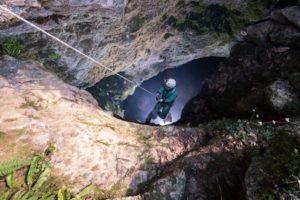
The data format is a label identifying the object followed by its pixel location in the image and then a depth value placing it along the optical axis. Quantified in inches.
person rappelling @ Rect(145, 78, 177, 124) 341.4
